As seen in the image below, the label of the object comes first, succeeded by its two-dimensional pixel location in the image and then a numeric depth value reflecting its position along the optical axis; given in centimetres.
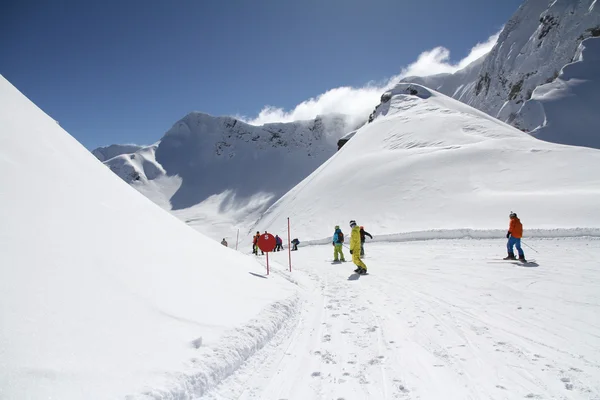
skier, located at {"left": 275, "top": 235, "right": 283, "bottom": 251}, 2449
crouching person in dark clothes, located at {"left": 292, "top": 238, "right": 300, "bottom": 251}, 2492
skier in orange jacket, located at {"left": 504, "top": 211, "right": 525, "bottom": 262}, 1024
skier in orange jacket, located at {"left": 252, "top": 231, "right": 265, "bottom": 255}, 2255
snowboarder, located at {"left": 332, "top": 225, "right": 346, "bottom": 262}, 1473
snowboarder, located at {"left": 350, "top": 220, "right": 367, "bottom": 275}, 1078
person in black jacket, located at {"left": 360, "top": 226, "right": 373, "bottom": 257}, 1498
